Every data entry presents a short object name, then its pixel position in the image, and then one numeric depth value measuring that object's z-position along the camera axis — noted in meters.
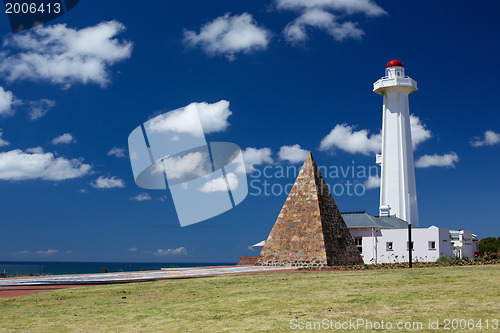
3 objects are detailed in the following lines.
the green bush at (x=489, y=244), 61.28
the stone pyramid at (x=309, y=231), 27.72
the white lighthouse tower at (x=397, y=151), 43.72
